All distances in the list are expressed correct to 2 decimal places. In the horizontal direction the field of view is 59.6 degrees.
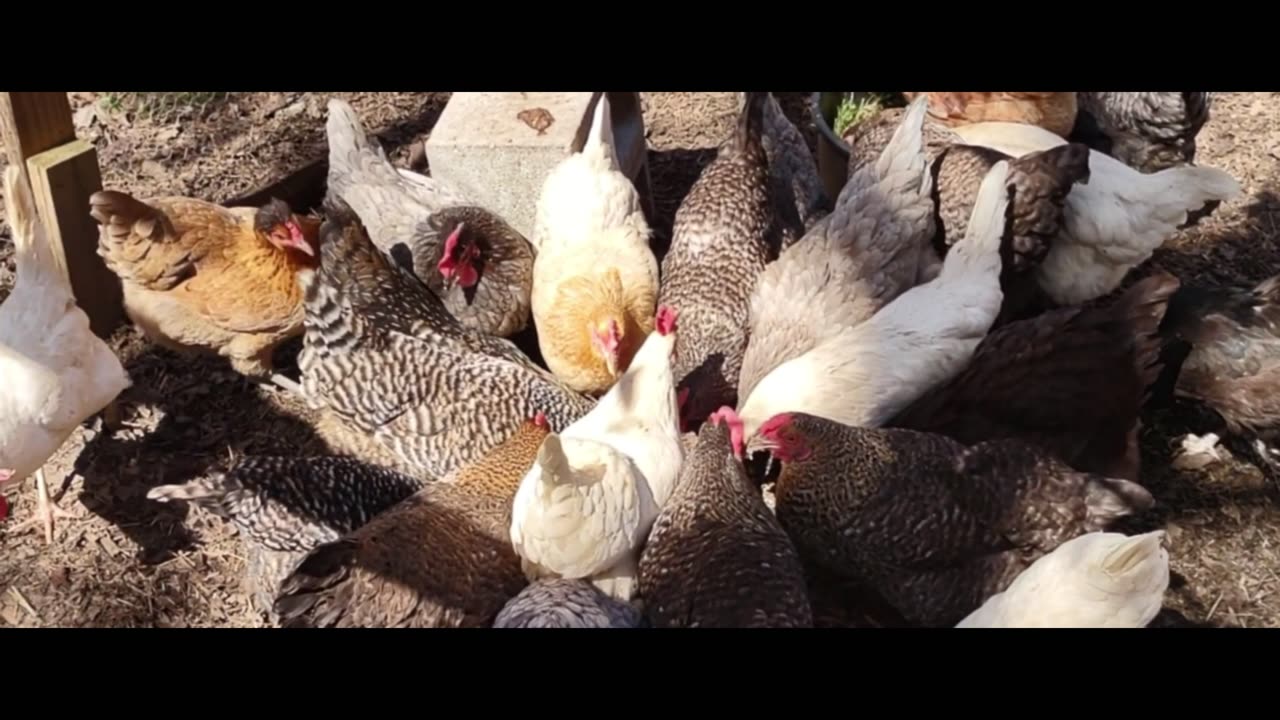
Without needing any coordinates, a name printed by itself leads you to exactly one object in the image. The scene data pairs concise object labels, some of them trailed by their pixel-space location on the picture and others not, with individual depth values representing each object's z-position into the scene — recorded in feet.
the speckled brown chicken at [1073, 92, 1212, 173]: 13.00
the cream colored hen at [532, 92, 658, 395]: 10.96
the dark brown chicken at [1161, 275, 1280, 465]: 10.52
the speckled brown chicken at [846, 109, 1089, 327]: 11.11
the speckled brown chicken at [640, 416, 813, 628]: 8.12
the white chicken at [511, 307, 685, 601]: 8.31
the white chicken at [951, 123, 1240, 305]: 11.39
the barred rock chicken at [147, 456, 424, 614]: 8.69
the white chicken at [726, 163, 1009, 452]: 10.24
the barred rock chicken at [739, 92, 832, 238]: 12.84
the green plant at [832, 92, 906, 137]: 14.62
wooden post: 10.92
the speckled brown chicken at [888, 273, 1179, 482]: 9.84
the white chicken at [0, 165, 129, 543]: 9.21
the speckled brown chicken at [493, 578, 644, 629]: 7.76
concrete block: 12.52
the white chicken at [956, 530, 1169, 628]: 6.95
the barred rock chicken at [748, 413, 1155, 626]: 9.08
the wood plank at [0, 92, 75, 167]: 10.77
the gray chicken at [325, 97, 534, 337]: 11.85
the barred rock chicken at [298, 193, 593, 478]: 10.36
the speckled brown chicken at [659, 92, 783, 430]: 11.44
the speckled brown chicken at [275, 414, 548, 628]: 8.15
